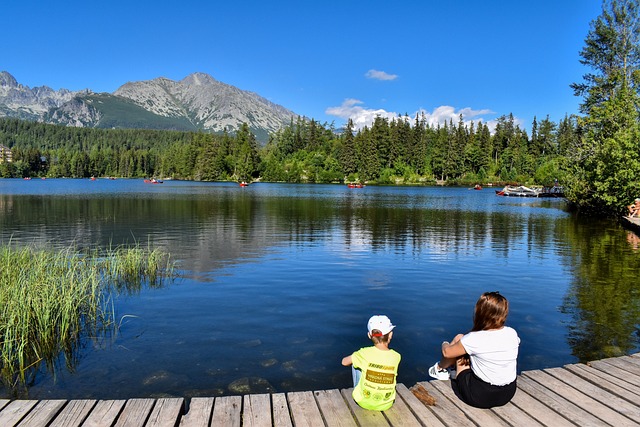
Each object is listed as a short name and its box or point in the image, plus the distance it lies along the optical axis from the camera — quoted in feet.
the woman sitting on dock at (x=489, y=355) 20.26
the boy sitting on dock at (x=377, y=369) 19.86
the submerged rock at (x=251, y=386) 29.57
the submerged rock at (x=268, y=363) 33.73
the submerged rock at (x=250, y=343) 37.68
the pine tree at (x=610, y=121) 131.34
